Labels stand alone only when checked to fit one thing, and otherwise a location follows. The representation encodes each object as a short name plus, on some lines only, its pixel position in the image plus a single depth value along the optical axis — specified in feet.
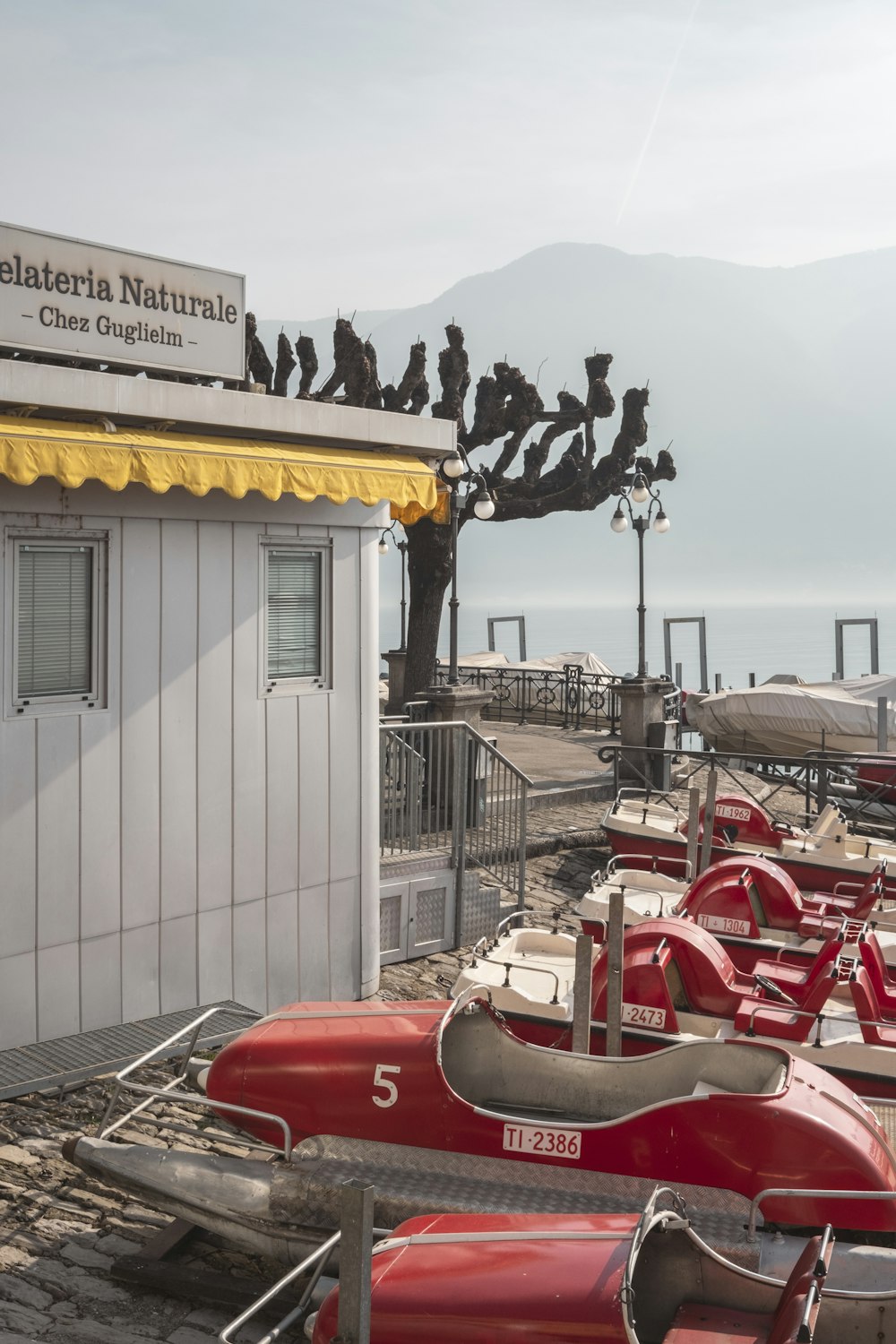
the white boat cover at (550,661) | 114.73
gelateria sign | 23.24
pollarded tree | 68.90
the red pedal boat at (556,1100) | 18.81
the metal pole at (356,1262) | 11.14
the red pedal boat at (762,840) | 42.86
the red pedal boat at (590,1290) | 14.01
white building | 23.57
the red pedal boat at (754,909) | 33.83
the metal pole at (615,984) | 22.72
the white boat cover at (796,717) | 85.61
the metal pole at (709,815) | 39.55
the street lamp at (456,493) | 55.26
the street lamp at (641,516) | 68.18
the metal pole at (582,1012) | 22.77
